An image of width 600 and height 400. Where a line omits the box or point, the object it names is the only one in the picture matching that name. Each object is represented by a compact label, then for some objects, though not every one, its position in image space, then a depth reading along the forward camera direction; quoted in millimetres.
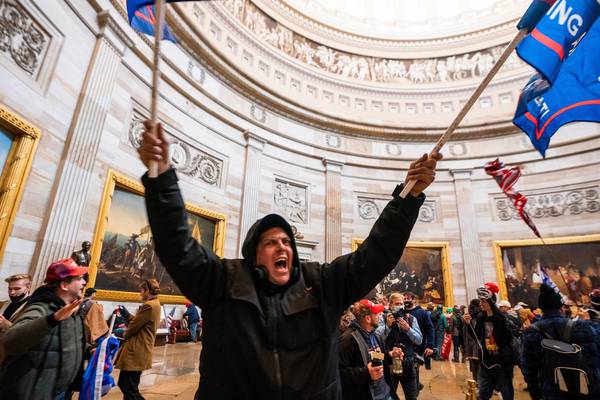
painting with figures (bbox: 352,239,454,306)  13531
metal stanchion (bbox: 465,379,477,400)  3129
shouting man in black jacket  1166
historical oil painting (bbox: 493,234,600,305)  11930
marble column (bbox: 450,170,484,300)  13516
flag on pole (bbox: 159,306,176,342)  8555
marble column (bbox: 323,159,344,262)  13684
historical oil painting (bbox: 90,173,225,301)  7375
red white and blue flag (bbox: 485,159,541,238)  5774
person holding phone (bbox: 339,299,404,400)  2564
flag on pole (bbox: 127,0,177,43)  3407
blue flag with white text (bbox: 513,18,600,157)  3096
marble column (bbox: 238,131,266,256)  11805
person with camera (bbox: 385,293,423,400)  4074
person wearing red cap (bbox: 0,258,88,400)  2121
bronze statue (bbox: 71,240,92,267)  5535
